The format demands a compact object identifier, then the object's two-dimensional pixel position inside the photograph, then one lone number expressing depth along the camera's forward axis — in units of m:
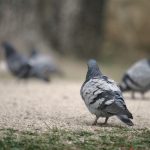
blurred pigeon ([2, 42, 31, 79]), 16.36
